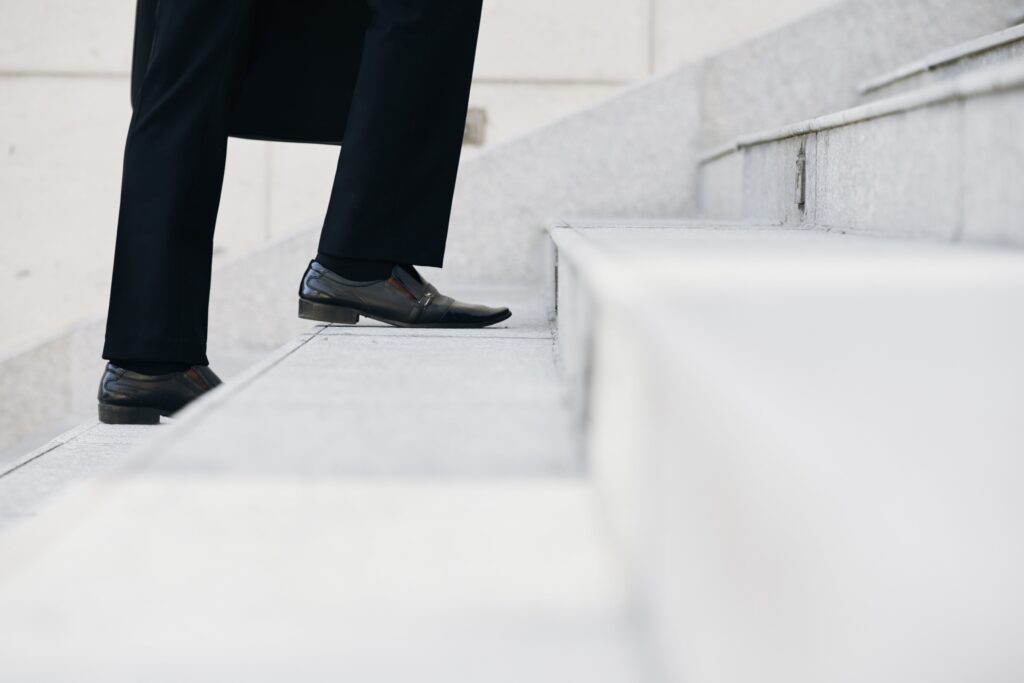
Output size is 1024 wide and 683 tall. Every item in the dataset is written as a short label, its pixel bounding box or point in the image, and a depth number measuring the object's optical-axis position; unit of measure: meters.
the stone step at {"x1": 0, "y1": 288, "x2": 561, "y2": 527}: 2.82
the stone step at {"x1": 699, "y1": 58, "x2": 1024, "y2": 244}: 3.01
